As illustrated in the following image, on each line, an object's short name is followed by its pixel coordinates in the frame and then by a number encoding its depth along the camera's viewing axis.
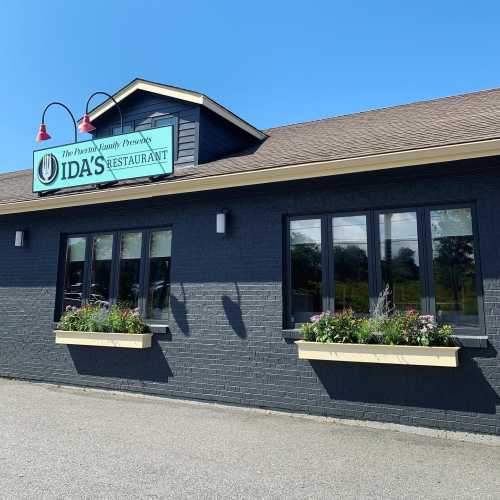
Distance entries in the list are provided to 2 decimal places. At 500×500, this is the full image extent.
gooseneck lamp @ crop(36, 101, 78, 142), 8.70
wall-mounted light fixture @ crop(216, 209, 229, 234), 6.98
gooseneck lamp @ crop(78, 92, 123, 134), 8.32
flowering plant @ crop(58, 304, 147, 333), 7.50
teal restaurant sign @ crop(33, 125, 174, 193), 7.76
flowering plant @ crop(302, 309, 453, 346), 5.44
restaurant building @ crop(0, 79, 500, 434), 5.60
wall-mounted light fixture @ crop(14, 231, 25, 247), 9.02
